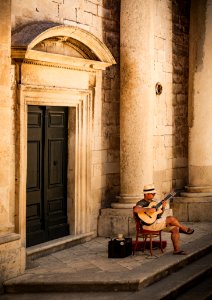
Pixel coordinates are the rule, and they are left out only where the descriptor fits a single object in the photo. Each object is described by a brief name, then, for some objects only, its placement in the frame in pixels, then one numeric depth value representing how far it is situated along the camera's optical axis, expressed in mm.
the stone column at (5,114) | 7242
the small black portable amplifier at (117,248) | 8438
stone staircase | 7094
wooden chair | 8414
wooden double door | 8859
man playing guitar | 8328
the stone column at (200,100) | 11953
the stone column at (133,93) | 10242
